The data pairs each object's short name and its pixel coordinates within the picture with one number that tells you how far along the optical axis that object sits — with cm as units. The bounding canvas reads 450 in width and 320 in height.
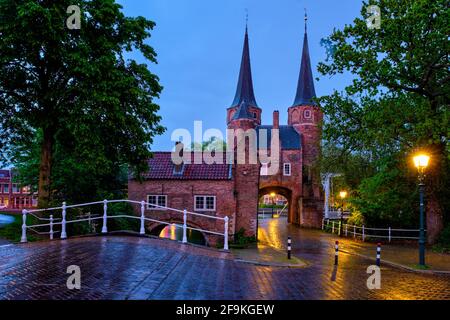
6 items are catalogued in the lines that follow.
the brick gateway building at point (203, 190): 2447
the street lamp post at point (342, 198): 2746
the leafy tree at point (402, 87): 1653
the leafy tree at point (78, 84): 1372
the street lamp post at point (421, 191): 1325
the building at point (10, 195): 6562
